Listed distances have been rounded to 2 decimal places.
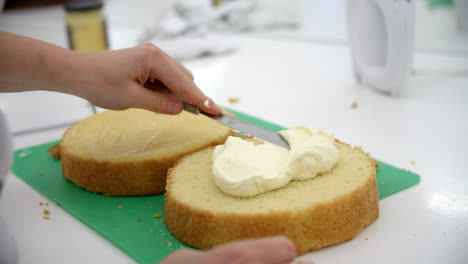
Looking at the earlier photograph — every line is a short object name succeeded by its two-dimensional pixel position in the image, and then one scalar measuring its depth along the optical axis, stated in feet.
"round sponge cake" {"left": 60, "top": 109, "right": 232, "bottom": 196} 3.57
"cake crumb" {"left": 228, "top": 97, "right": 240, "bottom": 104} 5.87
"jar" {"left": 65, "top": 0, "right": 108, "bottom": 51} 6.81
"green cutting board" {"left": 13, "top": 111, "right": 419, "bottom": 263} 2.94
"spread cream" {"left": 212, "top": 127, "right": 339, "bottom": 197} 2.86
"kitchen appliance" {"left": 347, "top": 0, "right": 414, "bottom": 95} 4.92
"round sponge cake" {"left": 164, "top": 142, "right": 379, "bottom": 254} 2.72
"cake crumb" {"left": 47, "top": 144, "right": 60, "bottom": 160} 4.35
